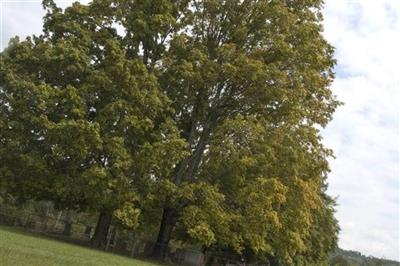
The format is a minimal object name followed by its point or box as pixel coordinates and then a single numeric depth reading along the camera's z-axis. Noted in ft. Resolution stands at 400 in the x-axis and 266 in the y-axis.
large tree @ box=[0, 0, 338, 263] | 96.99
